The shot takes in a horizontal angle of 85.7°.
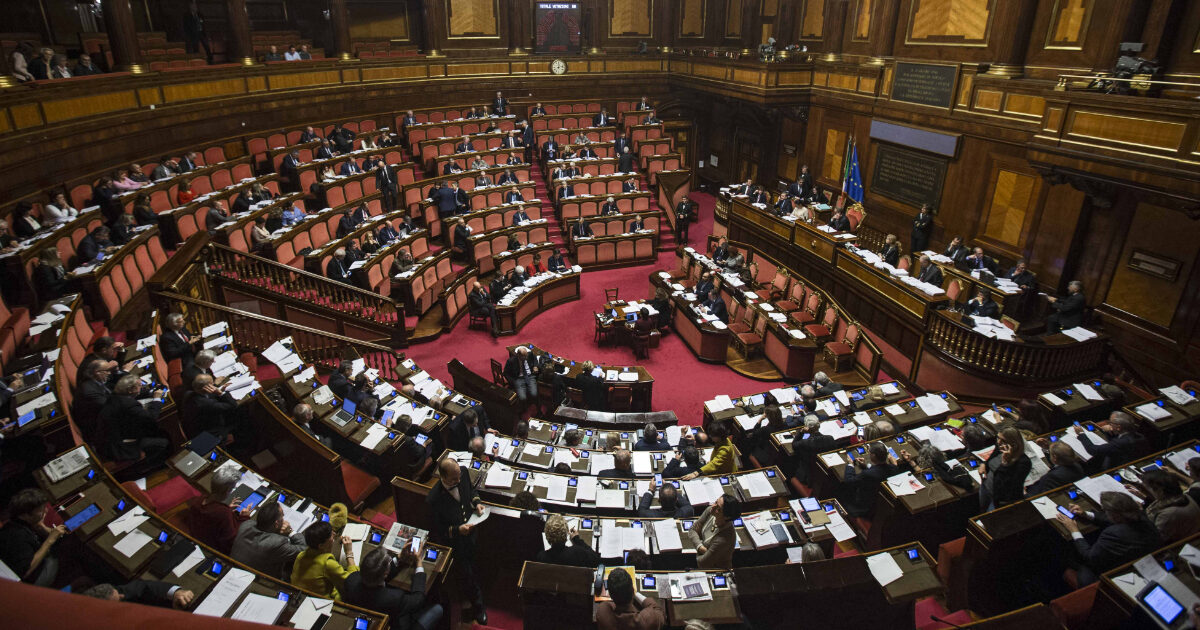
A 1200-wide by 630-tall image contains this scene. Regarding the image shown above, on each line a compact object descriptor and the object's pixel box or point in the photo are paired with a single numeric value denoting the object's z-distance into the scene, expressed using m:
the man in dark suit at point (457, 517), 5.14
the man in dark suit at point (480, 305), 10.84
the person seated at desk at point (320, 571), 4.53
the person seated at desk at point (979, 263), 10.23
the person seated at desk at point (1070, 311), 8.63
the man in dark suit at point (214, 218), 9.30
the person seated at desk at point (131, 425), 5.57
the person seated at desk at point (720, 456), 6.38
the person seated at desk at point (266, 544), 4.74
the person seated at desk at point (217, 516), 4.95
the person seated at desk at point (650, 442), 6.80
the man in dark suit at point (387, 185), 12.78
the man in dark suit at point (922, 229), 11.85
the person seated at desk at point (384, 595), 4.29
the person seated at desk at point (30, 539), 4.03
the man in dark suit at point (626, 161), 15.79
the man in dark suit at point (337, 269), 9.61
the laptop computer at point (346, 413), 6.86
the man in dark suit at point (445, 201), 13.02
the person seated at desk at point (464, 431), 6.82
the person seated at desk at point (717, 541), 5.04
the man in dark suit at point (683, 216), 15.04
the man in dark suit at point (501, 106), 16.91
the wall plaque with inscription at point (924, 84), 11.29
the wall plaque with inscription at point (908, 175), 11.92
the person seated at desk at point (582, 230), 13.70
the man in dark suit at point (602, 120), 17.62
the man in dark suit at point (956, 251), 10.53
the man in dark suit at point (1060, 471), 5.51
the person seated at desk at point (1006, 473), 5.23
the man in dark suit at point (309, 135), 13.47
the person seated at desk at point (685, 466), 6.32
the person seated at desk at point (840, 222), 12.21
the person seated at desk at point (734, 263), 12.10
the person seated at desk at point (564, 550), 4.82
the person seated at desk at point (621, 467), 6.07
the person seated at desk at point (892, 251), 10.85
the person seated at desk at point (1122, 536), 4.50
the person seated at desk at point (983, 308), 9.00
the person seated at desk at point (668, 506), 5.70
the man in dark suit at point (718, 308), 10.57
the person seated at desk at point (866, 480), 5.85
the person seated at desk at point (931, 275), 9.97
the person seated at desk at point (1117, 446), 6.09
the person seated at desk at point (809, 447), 6.70
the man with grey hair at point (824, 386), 7.94
